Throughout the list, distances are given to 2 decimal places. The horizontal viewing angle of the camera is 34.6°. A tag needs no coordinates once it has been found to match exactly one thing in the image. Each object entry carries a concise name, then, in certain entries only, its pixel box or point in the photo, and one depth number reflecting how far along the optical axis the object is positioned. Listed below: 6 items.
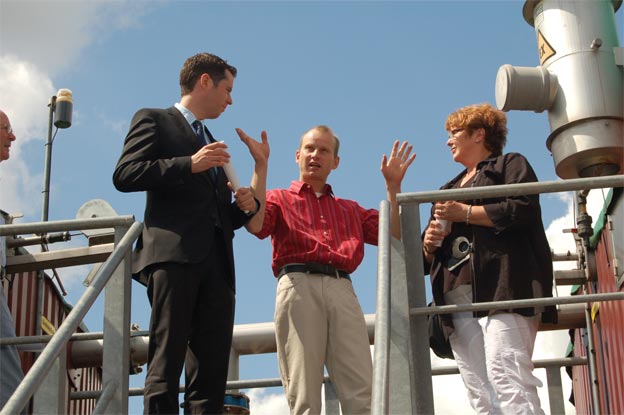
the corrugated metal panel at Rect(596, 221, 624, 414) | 7.29
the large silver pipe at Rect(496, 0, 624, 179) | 7.94
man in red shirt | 5.04
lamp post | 11.52
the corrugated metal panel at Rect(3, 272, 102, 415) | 9.94
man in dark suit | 4.58
